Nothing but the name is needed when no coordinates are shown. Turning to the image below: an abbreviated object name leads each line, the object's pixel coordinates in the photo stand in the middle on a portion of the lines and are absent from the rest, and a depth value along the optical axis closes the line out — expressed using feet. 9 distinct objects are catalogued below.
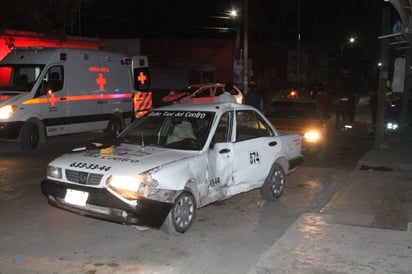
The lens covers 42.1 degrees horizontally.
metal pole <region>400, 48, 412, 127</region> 59.76
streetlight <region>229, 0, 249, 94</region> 84.17
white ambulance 42.65
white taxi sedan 19.47
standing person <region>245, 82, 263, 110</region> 43.39
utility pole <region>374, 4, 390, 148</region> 46.88
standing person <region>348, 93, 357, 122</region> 70.28
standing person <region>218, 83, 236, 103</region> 58.59
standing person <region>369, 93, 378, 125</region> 63.67
